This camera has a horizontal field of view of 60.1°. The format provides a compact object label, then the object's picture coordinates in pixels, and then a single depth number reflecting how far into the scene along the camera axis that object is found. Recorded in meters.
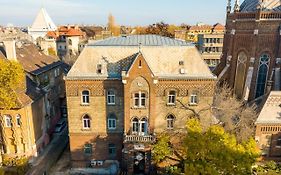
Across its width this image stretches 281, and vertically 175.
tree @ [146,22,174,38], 100.44
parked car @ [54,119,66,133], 45.74
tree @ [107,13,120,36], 140.16
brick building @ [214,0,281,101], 38.47
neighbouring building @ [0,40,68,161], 34.31
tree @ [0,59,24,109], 31.02
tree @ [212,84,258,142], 33.47
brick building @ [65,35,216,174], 31.62
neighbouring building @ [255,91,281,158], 34.51
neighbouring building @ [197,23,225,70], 79.50
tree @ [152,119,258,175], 21.83
